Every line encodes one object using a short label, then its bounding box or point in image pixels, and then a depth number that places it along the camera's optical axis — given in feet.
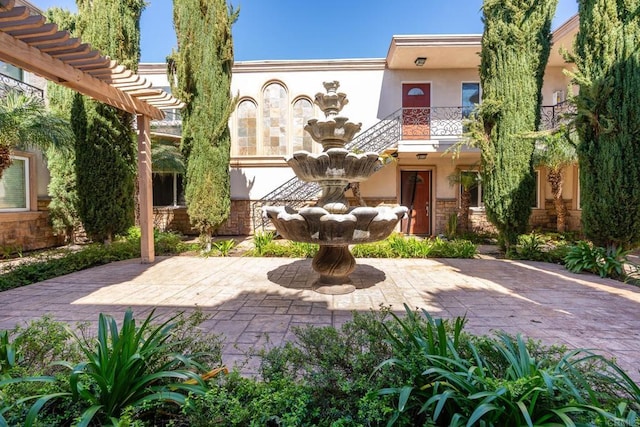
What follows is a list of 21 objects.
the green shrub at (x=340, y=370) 5.32
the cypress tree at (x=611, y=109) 16.70
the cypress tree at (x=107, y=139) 23.06
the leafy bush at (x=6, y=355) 6.07
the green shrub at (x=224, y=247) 25.02
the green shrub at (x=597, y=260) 17.54
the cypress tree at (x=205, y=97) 25.29
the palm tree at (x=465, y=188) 32.00
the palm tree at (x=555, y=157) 27.36
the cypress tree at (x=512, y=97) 22.62
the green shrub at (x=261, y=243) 24.50
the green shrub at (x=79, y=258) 16.33
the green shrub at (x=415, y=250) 23.77
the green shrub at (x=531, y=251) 22.79
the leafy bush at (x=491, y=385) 4.94
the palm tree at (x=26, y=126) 19.47
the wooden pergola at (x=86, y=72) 11.87
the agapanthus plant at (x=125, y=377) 5.24
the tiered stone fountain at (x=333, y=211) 12.75
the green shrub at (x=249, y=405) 5.03
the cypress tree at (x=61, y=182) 27.45
